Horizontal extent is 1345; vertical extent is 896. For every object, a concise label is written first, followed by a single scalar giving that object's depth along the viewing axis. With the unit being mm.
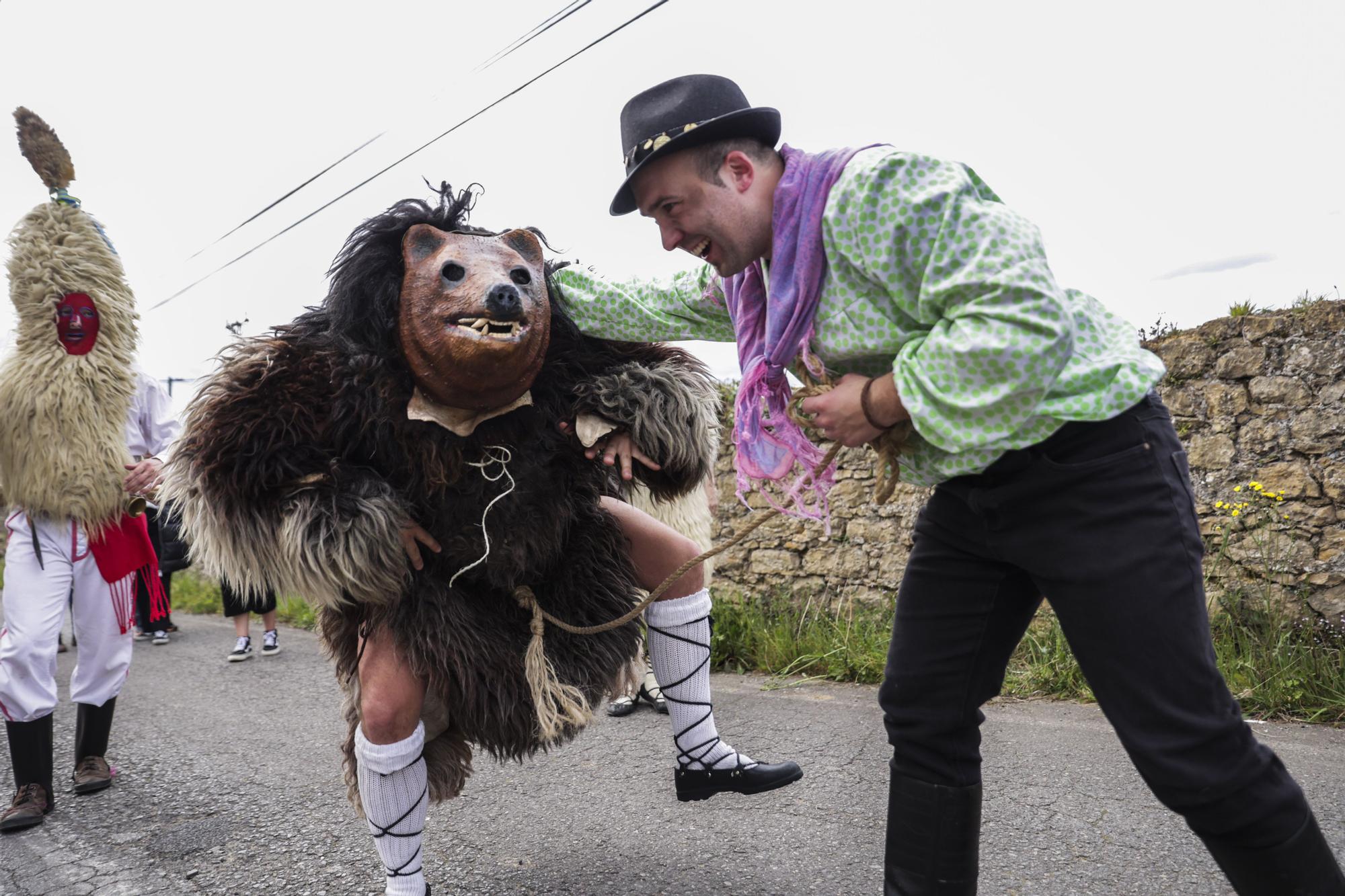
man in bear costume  2266
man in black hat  1627
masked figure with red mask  3811
